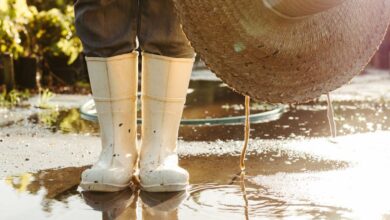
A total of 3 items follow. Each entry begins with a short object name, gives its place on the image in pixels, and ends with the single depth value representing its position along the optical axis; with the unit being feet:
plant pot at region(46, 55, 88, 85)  21.45
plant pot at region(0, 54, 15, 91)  18.10
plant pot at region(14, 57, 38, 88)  19.26
